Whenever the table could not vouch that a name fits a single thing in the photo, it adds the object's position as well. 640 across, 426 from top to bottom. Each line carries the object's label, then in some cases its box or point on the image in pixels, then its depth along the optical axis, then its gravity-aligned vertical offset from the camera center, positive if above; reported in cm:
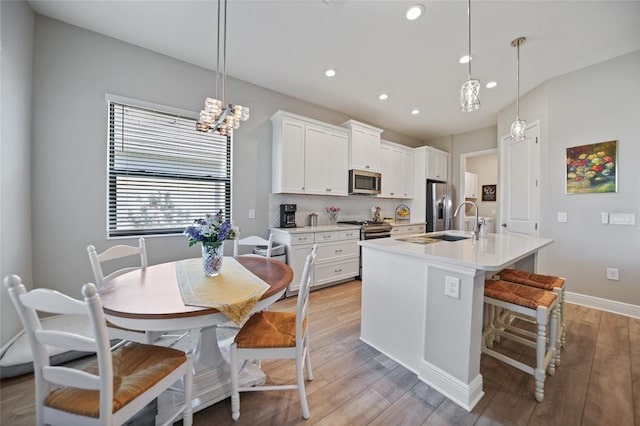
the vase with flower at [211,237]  150 -16
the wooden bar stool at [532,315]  151 -66
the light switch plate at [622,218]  267 -2
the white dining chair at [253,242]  224 -31
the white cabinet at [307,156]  338 +86
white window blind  251 +47
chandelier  174 +70
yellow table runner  116 -44
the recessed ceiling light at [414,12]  202 +176
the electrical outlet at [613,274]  279 -68
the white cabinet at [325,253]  322 -59
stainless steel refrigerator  504 +16
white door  347 +50
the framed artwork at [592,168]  279 +59
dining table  106 -46
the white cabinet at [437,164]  519 +113
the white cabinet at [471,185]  605 +78
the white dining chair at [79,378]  84 -66
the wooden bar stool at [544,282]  188 -55
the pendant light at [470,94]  183 +94
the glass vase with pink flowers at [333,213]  420 +0
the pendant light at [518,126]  247 +94
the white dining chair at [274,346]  132 -75
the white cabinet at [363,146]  407 +120
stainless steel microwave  411 +57
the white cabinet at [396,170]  473 +92
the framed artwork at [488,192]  665 +63
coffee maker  358 -4
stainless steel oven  384 -27
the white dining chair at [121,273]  144 -48
